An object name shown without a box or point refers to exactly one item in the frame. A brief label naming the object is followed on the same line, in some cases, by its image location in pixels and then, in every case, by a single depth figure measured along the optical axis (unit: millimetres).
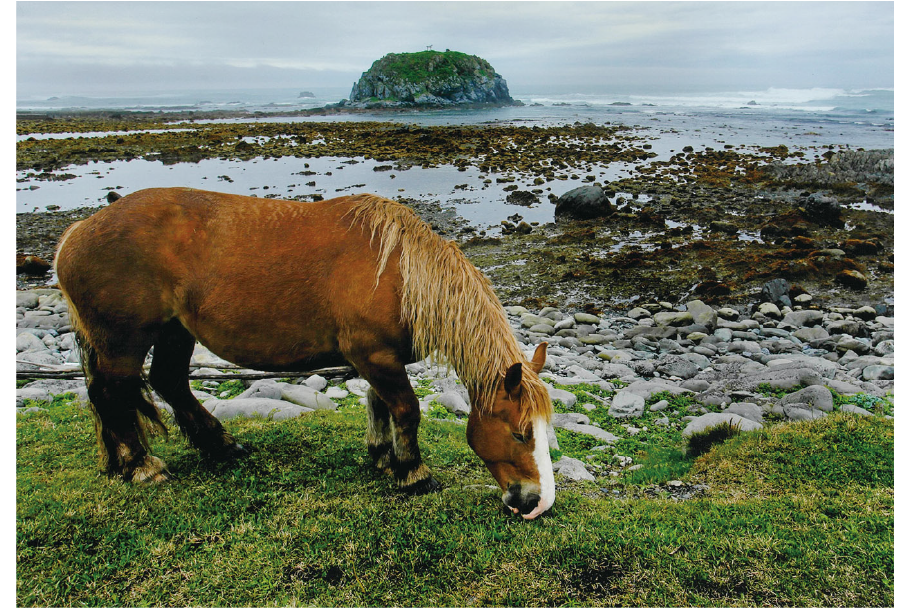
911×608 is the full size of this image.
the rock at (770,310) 12875
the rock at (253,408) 6781
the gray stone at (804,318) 12383
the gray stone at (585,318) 13000
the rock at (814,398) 7332
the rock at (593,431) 7047
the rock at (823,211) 20297
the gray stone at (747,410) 7281
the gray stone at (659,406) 8133
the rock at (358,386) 8414
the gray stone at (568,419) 7494
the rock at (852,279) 14359
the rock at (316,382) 8391
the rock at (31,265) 15984
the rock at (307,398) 7484
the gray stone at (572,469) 5648
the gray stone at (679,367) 9766
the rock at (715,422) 6484
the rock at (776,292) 13484
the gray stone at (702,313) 12273
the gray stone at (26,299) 13266
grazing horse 4238
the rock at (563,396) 8266
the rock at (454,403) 7805
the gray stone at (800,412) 7023
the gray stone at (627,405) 7980
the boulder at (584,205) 22250
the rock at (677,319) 12492
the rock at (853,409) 6778
